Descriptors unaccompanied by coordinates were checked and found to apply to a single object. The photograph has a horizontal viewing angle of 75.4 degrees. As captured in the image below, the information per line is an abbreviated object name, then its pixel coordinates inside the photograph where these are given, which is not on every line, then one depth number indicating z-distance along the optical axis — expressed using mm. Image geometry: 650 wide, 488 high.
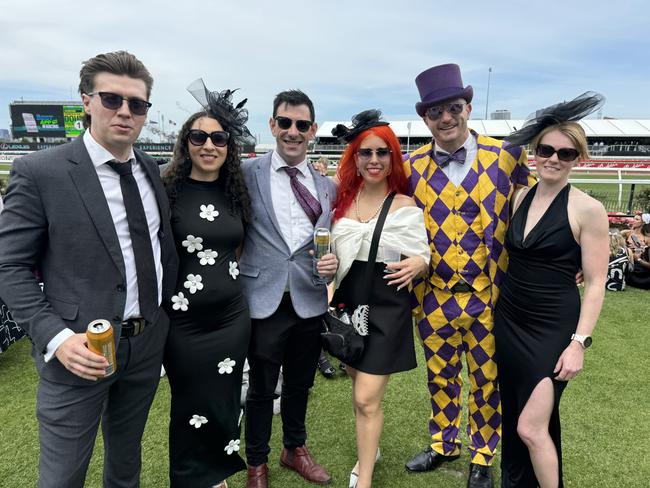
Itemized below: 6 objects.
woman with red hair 2506
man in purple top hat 2602
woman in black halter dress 2113
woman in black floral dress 2318
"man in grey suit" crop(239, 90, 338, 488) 2586
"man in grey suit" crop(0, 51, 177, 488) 1670
